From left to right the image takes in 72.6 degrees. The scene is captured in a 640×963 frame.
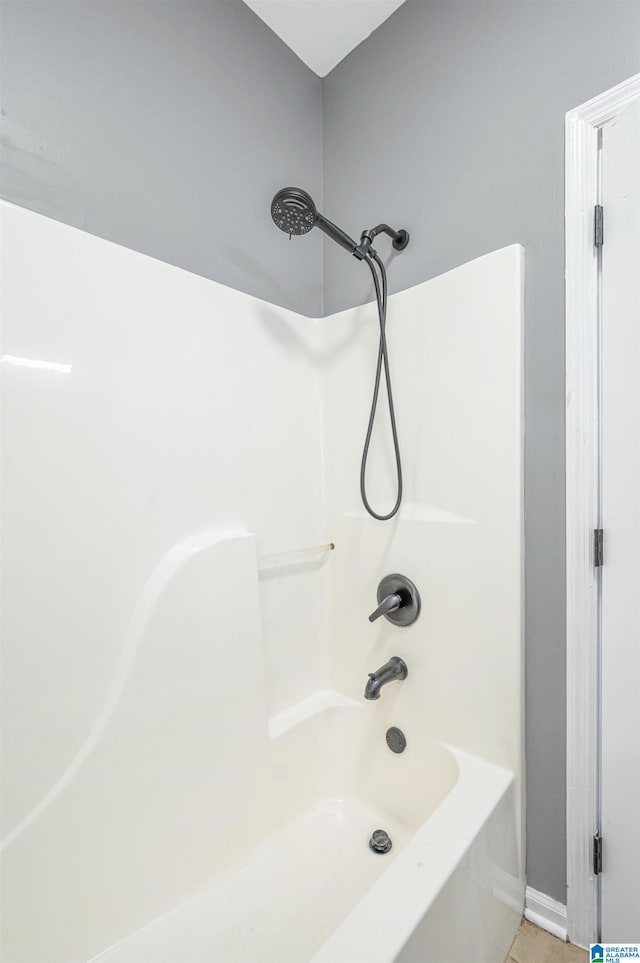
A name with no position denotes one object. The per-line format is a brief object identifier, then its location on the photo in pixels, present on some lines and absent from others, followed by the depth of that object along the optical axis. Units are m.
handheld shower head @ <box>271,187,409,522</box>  1.15
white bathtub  0.81
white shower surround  0.92
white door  1.02
